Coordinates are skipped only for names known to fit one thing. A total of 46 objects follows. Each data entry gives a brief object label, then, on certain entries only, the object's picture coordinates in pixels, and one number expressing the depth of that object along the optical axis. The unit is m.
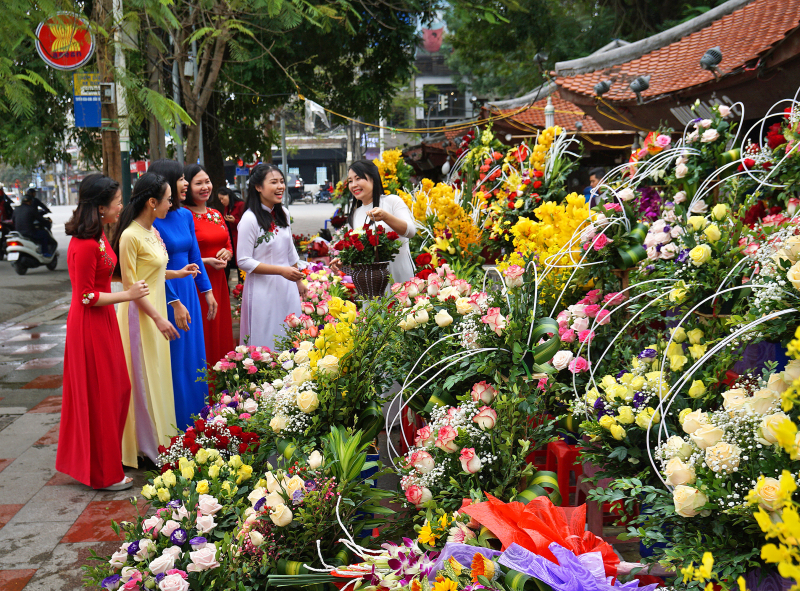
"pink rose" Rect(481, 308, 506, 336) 2.19
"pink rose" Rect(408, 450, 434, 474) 2.02
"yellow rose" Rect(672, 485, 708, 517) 1.50
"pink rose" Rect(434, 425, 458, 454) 1.99
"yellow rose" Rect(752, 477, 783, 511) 1.28
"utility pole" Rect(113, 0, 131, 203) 5.89
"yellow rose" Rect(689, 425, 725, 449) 1.54
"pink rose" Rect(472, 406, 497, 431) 2.01
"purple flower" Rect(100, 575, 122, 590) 2.04
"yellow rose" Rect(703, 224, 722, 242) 2.06
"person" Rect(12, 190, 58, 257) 13.47
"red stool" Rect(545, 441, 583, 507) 2.61
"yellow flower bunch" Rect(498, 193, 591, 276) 2.64
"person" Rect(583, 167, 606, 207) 12.11
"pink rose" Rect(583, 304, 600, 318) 2.22
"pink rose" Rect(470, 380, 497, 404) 2.13
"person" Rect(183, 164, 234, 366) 4.78
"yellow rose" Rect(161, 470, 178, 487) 2.37
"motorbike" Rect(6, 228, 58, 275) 13.12
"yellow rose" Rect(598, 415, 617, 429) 1.87
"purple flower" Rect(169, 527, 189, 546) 2.09
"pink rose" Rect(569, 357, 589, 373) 2.10
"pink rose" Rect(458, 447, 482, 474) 1.95
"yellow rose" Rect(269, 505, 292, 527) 1.95
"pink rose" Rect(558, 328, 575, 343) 2.16
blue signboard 6.06
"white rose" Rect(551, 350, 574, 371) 2.11
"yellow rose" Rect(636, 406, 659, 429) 1.80
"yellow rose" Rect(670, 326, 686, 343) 1.98
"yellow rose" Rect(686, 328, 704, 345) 1.94
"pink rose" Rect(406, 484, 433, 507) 1.98
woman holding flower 4.41
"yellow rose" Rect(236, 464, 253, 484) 2.47
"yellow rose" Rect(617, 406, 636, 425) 1.84
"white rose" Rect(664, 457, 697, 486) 1.54
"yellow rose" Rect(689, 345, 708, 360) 1.86
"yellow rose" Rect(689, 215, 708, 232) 2.15
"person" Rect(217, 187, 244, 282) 7.96
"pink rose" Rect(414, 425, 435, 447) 2.12
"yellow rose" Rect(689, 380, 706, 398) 1.77
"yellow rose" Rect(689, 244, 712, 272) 1.97
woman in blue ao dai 4.29
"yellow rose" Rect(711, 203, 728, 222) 2.24
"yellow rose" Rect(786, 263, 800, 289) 1.42
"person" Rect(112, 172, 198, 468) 3.95
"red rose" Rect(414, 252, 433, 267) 3.73
